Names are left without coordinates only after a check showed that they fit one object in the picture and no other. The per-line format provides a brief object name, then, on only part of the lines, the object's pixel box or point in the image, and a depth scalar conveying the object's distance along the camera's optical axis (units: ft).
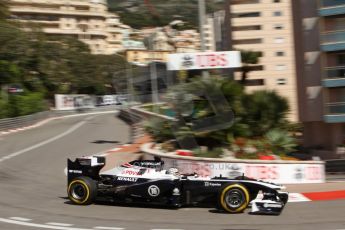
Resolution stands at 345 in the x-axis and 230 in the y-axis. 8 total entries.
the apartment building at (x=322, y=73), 108.37
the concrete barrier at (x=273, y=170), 53.78
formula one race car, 39.29
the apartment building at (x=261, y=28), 244.01
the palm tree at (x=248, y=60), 198.54
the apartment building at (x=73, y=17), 374.22
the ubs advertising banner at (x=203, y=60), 74.43
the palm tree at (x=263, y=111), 70.64
